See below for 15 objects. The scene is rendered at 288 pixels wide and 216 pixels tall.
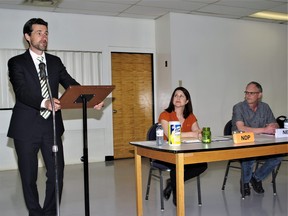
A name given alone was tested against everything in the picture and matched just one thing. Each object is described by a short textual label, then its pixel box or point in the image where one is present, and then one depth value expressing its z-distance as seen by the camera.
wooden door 6.36
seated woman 3.22
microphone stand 2.15
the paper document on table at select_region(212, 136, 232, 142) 2.94
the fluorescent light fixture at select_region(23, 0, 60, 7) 5.21
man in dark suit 2.51
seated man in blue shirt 3.71
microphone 2.17
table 2.37
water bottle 2.70
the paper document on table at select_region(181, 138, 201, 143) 2.82
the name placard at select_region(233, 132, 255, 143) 2.74
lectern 2.23
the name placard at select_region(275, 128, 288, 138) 3.06
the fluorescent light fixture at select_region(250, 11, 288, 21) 6.42
